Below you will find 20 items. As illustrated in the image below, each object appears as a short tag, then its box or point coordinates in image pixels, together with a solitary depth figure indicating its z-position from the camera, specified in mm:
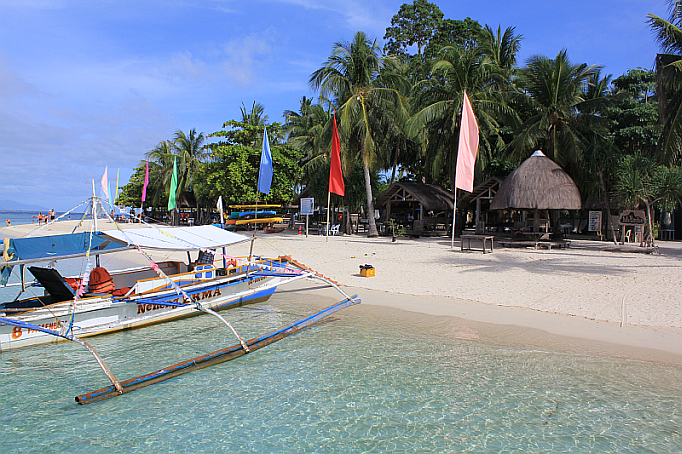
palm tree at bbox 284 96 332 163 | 28016
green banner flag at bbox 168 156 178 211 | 25422
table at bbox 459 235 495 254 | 17388
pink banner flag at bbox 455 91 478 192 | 14375
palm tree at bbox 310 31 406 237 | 24141
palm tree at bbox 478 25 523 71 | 26938
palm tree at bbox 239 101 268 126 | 36719
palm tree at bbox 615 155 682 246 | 16922
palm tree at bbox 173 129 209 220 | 42750
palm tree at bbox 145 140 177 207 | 46188
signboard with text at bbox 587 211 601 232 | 22934
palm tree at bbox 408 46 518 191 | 23250
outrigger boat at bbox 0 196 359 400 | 7027
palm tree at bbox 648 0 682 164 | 13898
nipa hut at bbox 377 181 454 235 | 25312
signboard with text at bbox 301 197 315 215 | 23969
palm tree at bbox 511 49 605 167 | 20359
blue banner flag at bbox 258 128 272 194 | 13500
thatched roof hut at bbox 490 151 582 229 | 18578
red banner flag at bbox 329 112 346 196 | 18469
